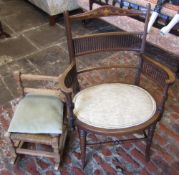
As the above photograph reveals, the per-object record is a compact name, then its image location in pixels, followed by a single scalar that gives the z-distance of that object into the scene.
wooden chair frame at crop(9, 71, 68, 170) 1.45
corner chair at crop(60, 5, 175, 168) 1.30
